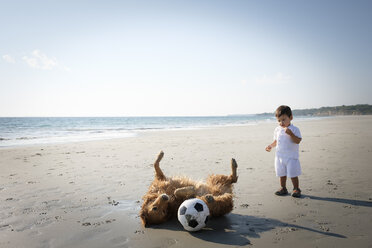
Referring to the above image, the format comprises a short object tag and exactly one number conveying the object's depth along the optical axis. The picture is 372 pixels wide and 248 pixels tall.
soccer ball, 2.75
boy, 4.20
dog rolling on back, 3.02
